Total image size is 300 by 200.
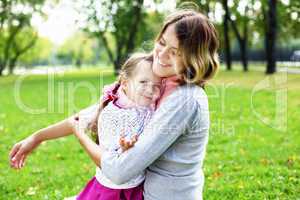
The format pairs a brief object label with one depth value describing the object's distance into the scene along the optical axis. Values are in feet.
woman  7.54
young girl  8.41
